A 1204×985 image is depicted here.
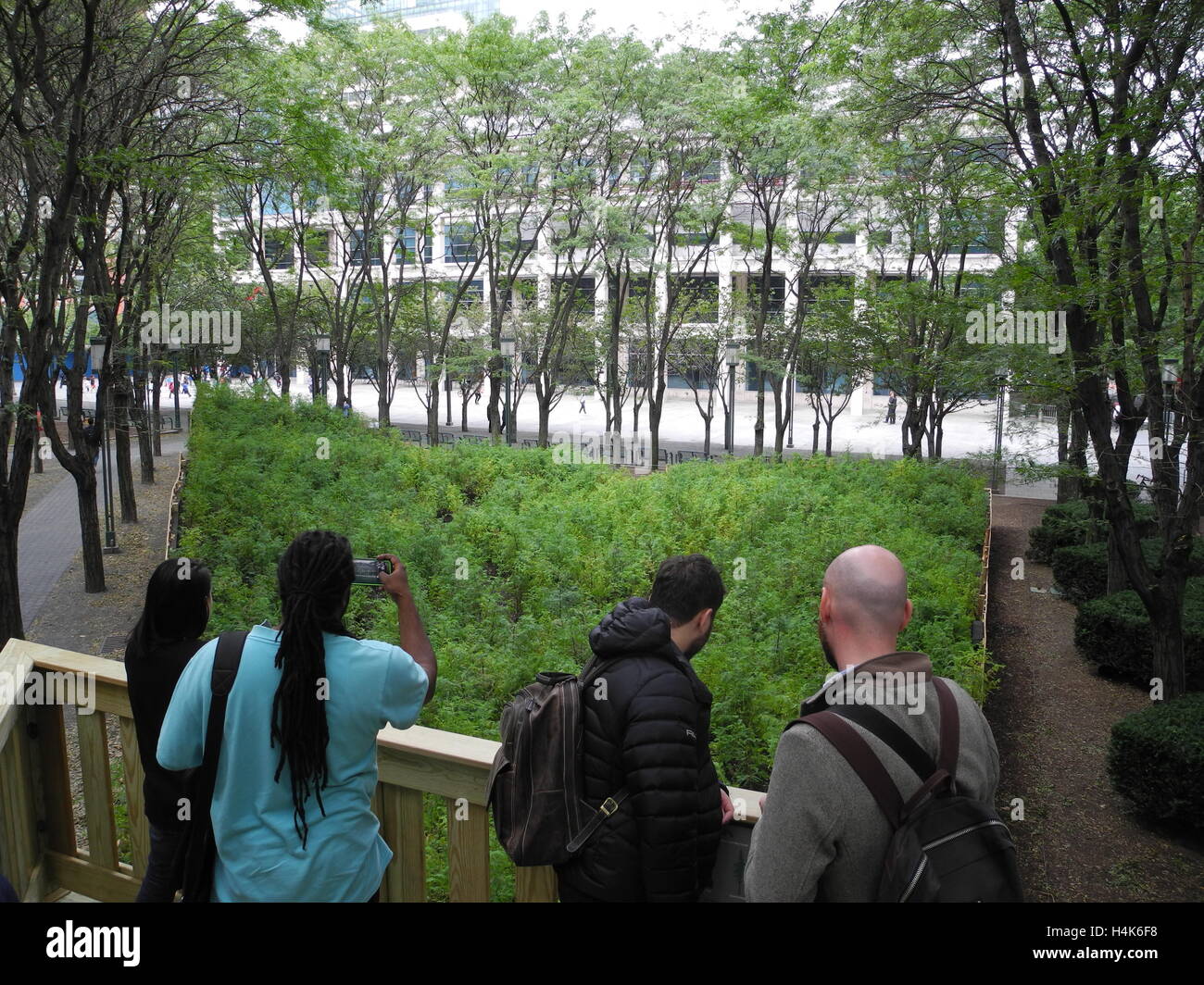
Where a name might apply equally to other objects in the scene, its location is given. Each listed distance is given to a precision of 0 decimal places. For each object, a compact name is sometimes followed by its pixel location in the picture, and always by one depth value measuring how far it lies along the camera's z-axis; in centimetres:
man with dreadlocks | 237
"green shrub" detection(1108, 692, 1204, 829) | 685
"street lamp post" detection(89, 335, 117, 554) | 1384
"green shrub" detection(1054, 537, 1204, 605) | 1314
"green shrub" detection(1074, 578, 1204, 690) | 942
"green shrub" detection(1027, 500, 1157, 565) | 1476
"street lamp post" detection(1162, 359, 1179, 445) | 828
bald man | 199
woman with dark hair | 294
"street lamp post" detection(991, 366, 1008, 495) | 1009
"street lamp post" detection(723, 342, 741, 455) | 2727
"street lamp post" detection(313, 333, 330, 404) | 2553
